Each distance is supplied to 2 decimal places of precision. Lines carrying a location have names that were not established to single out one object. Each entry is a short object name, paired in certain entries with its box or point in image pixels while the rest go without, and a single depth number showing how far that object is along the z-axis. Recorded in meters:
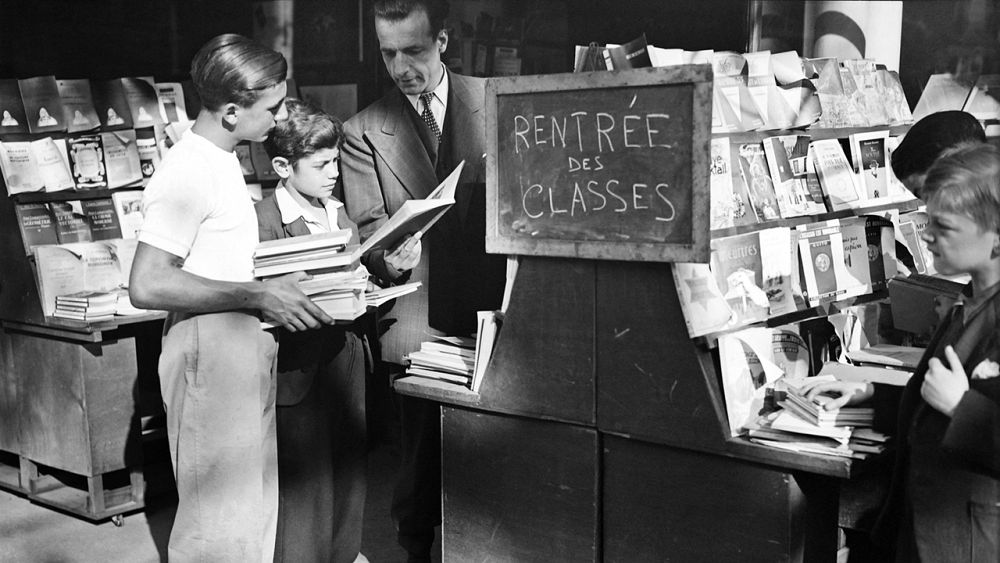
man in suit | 3.49
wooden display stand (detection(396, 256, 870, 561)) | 2.46
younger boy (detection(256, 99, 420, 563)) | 3.20
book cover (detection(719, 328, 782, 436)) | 2.49
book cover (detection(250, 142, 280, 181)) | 5.42
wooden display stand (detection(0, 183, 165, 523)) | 4.27
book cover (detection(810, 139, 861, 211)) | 3.23
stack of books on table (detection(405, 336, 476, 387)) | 2.98
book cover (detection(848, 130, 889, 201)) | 3.43
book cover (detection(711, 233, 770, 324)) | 2.68
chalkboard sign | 2.43
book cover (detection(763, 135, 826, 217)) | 3.05
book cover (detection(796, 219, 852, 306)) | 3.06
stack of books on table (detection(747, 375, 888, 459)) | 2.37
